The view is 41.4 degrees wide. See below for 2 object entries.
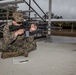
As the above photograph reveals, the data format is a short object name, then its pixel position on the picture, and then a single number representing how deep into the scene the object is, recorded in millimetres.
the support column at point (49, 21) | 4068
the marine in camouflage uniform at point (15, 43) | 1999
